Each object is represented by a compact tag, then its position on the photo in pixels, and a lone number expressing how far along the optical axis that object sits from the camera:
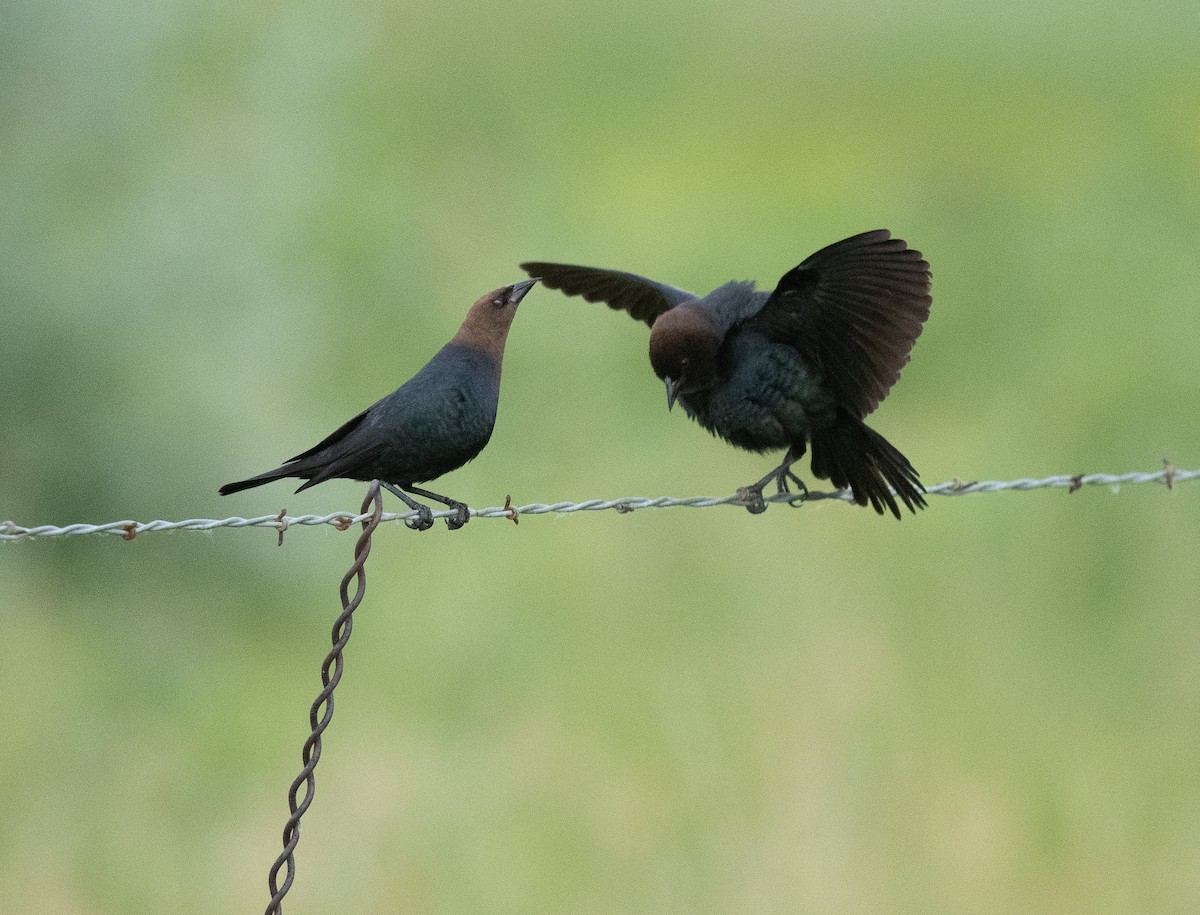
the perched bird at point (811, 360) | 9.36
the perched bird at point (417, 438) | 8.77
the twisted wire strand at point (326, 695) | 6.38
